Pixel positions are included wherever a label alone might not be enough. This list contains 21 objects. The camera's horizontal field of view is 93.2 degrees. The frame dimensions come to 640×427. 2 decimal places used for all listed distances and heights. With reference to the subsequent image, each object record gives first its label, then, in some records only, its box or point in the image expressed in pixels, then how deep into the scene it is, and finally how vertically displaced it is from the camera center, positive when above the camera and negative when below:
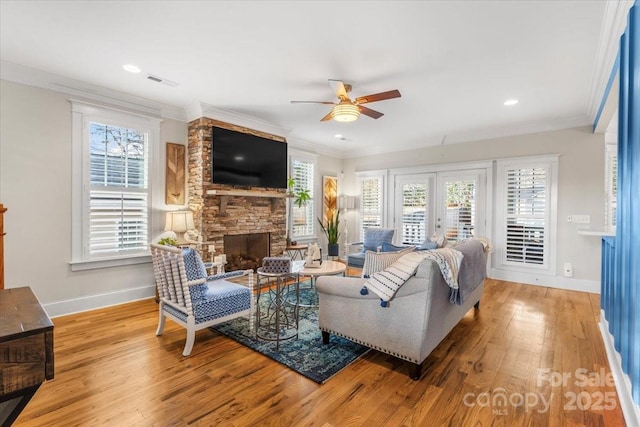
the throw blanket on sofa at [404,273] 2.32 -0.47
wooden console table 0.92 -0.47
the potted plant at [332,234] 7.04 -0.51
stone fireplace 4.58 +0.20
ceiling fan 3.15 +1.21
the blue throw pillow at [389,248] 5.26 -0.61
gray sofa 2.29 -0.84
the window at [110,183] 3.79 +0.36
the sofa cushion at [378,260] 2.75 -0.44
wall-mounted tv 4.71 +0.87
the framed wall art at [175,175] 4.60 +0.55
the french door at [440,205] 5.92 +0.17
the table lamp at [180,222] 4.38 -0.17
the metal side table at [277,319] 2.86 -1.27
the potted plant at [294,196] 6.07 +0.33
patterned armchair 2.72 -0.81
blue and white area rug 2.50 -1.29
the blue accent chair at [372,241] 5.47 -0.54
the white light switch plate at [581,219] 4.86 -0.07
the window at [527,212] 5.18 +0.04
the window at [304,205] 6.53 +0.20
